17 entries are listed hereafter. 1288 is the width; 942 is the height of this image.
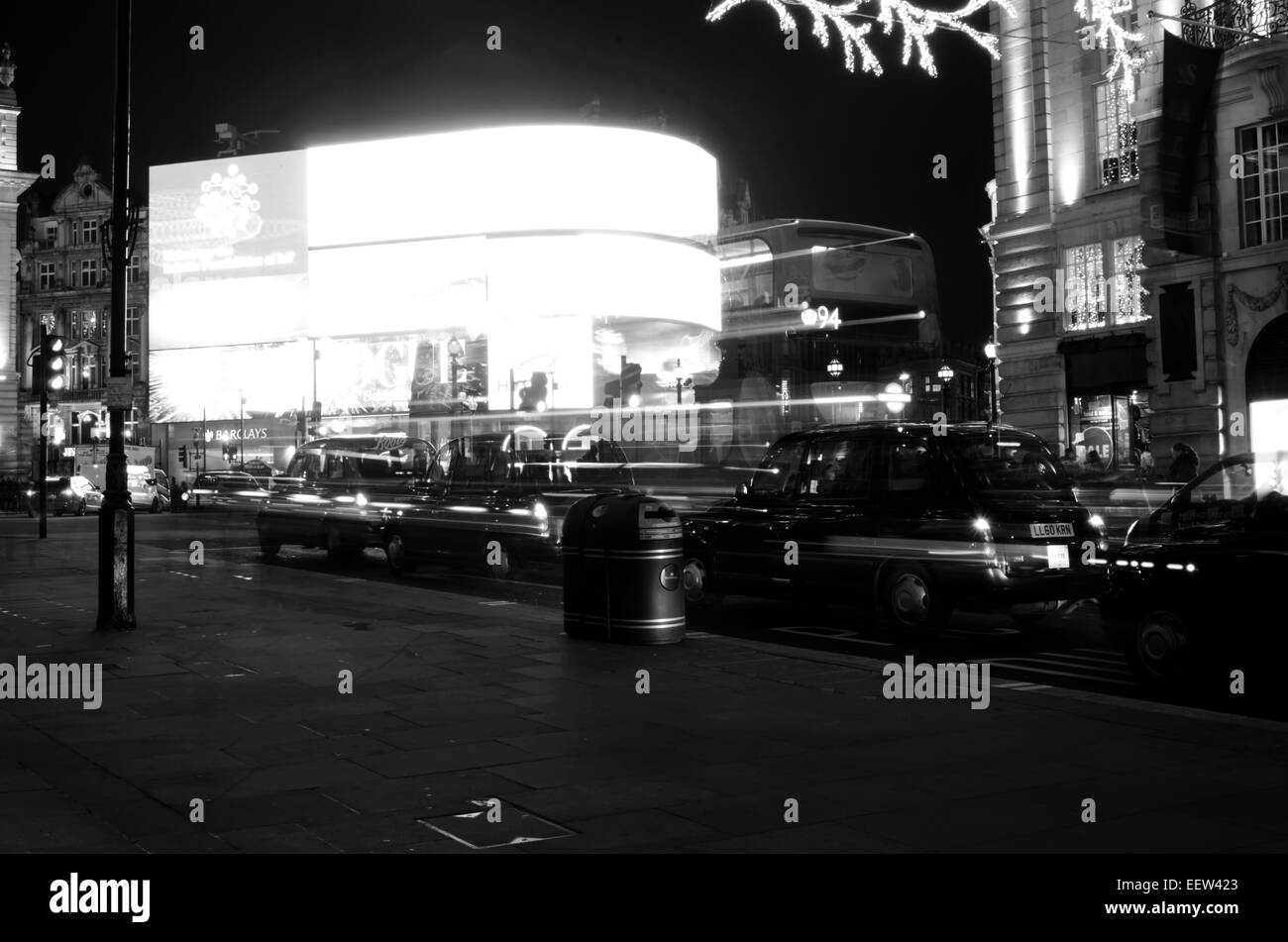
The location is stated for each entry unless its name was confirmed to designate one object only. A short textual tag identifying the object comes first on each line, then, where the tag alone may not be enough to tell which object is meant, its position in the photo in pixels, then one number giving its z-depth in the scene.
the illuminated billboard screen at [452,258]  43.59
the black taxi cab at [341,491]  18.55
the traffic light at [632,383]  25.36
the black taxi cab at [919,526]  10.55
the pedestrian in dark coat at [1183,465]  18.67
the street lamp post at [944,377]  27.95
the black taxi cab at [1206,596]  7.86
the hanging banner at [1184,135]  23.95
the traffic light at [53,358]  23.23
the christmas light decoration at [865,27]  14.61
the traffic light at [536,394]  38.11
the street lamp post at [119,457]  10.70
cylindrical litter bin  10.05
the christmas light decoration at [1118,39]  24.41
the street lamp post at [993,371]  30.67
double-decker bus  20.48
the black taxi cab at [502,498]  15.70
